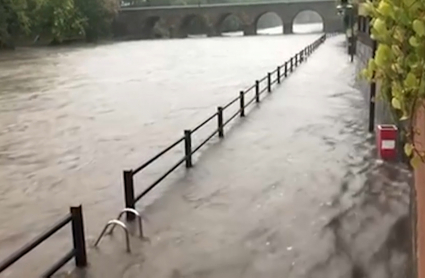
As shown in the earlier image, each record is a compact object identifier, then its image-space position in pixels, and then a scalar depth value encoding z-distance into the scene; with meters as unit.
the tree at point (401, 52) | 1.96
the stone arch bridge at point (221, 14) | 87.00
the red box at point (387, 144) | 10.55
